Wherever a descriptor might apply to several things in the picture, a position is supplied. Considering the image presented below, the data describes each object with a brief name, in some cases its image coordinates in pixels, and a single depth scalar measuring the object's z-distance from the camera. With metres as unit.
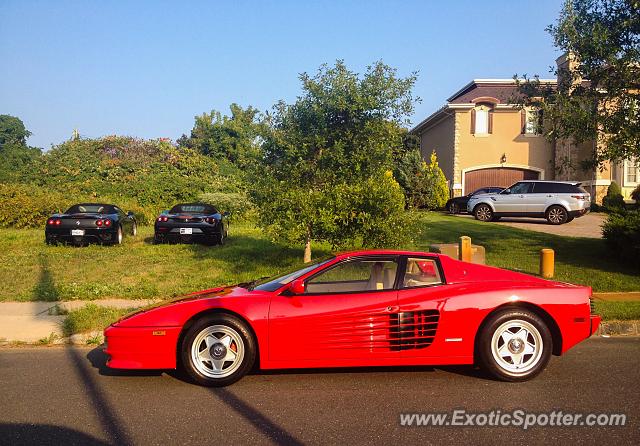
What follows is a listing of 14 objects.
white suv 20.91
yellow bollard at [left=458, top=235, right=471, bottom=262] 9.72
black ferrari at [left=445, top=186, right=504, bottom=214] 26.69
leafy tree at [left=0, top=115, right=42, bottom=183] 27.85
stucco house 30.17
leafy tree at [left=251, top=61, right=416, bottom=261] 9.39
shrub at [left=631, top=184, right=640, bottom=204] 25.83
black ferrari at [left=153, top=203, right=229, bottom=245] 14.92
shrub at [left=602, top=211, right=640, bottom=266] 10.79
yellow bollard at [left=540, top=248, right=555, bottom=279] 9.48
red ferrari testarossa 5.21
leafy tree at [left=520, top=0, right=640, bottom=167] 10.69
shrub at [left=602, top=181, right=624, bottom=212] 24.05
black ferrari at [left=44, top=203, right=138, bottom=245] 14.66
